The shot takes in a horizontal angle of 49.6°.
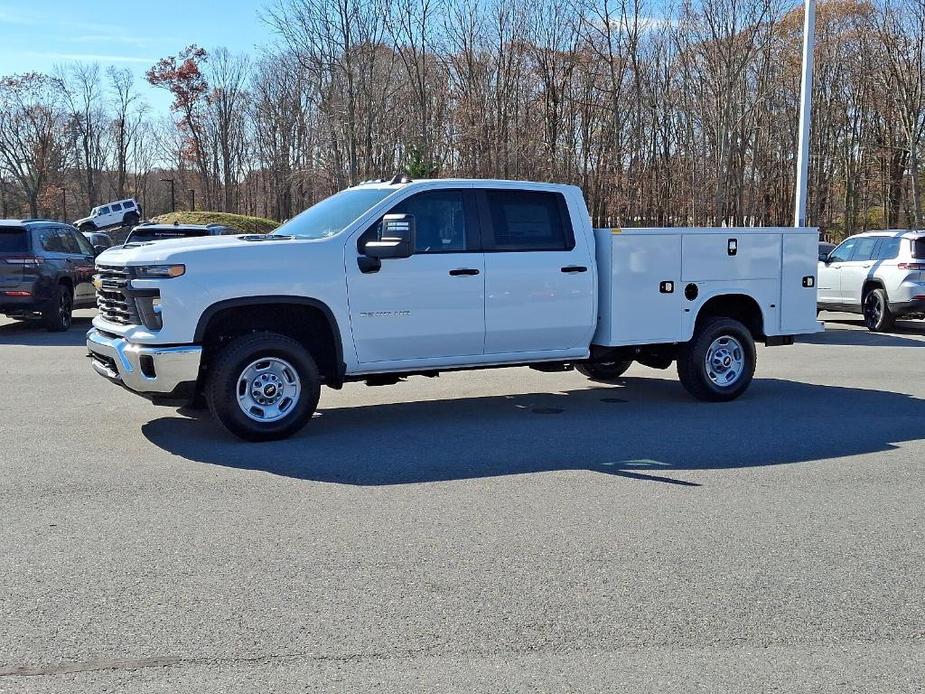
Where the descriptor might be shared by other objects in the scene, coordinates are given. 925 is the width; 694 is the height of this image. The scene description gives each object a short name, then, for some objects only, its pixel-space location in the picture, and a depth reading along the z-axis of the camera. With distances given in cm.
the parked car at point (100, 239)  3138
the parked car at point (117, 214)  4500
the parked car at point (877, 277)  1688
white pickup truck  778
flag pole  2110
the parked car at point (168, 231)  1794
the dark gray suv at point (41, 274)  1580
